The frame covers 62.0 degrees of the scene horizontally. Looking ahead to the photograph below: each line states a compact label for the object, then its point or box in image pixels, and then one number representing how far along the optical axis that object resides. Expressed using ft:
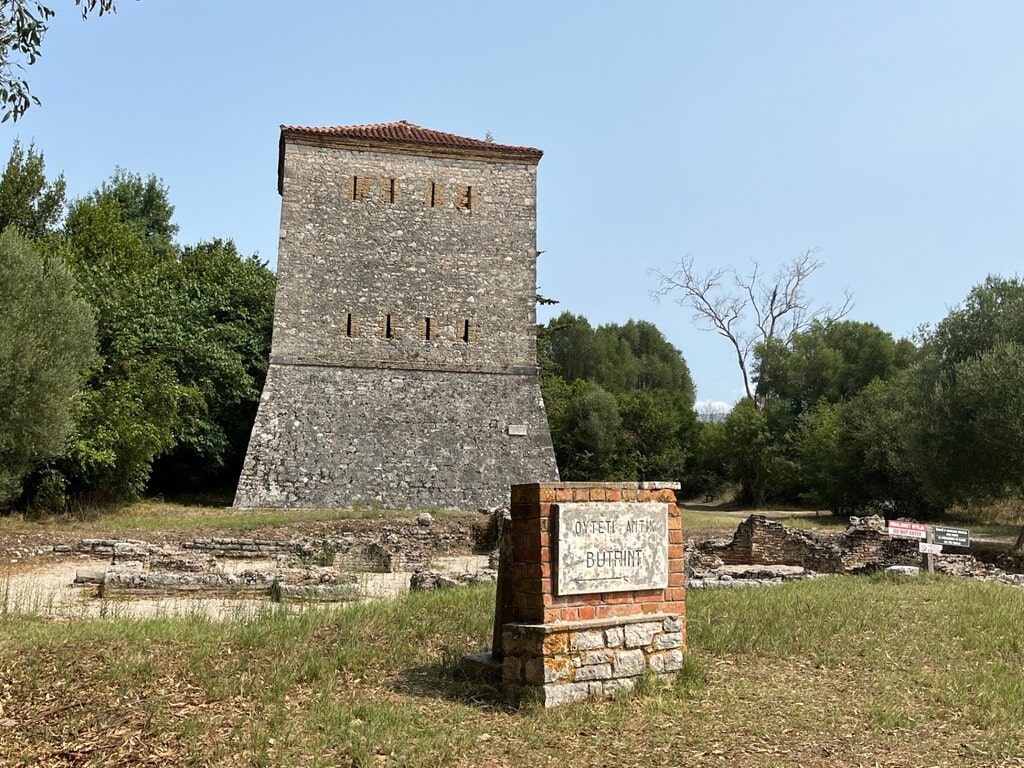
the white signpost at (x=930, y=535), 39.34
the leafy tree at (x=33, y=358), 52.75
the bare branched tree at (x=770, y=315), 148.46
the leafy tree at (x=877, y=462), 96.58
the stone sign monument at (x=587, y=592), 17.85
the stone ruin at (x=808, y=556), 43.93
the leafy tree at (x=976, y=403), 63.10
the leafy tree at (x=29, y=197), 94.84
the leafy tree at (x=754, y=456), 129.59
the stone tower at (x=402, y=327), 72.13
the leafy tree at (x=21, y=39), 20.44
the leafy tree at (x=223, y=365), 84.38
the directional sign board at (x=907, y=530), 39.27
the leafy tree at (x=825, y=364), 147.64
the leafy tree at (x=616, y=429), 130.72
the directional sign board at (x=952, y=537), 39.96
